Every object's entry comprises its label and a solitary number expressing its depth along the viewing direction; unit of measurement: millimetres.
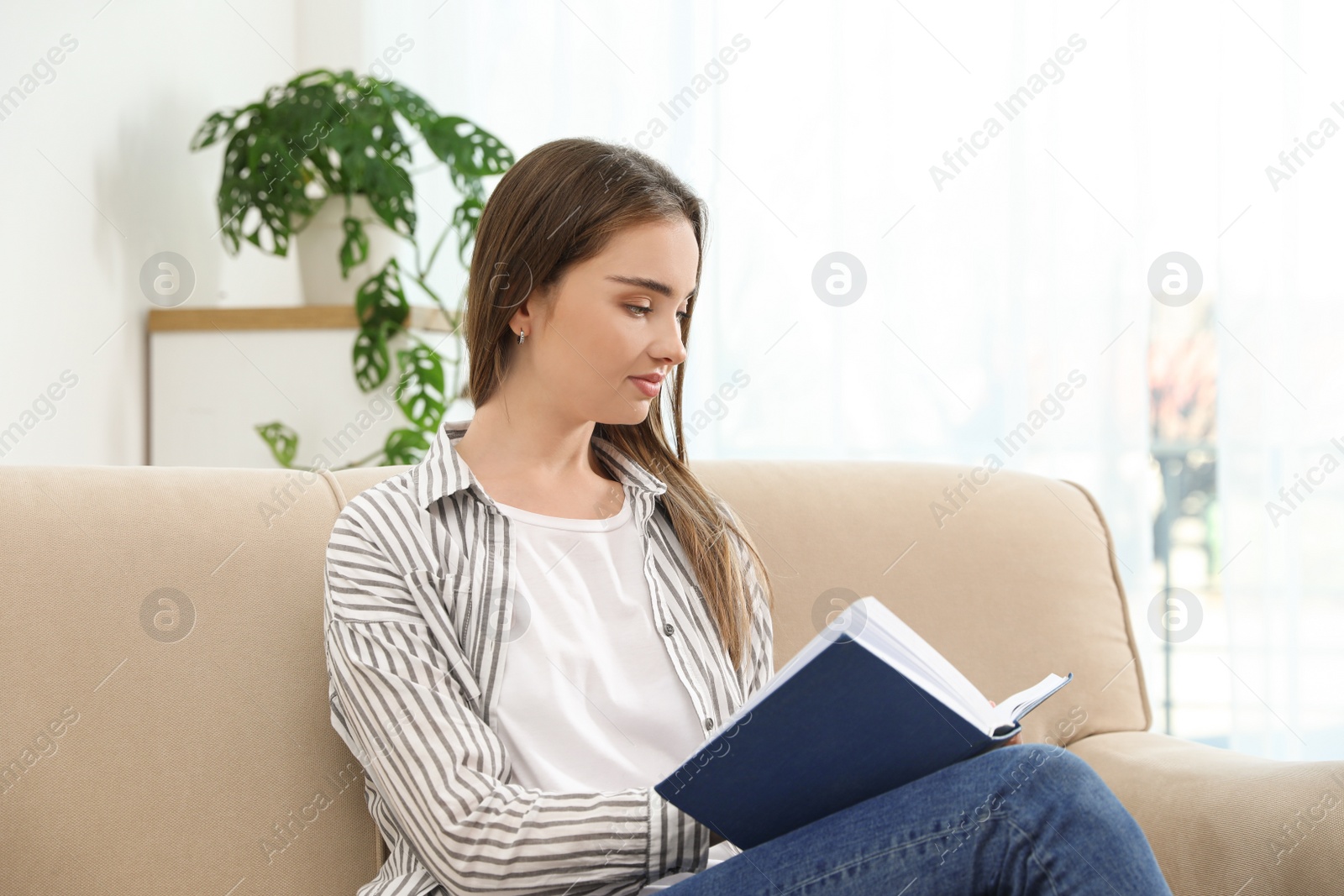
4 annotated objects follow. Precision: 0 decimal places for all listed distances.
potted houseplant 3182
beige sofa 2450
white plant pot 3290
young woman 2288
